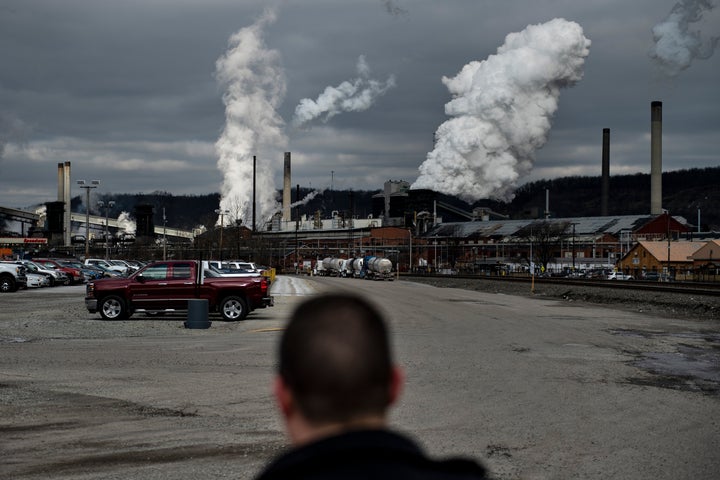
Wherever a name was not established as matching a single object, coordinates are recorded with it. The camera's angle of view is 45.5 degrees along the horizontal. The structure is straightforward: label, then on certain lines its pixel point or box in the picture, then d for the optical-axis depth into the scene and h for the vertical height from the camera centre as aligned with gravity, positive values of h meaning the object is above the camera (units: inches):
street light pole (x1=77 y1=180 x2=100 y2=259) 3072.6 +236.7
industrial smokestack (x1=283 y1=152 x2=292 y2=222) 6003.9 +452.9
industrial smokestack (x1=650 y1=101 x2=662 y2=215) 4522.6 +626.9
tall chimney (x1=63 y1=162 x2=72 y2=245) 5506.9 +354.5
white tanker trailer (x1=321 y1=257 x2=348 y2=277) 4258.6 -74.2
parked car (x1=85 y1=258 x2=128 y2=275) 2678.2 -50.0
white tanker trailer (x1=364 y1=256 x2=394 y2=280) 3494.1 -66.1
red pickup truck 1079.6 -50.2
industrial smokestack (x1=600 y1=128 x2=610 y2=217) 5078.7 +589.6
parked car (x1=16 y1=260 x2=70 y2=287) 2231.8 -61.0
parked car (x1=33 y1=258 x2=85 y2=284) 2446.9 -57.2
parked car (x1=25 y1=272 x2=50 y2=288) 2142.0 -77.1
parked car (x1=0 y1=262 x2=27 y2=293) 1871.3 -58.7
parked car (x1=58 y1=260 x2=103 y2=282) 2561.5 -61.9
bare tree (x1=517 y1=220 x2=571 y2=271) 4682.6 +93.5
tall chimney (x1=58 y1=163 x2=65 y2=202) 5533.0 +443.5
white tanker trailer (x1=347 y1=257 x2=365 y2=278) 3880.4 -66.5
